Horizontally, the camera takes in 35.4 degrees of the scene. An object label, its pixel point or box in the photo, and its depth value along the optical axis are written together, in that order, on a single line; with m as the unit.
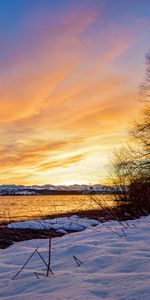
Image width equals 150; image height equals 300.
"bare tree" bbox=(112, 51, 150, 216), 7.81
